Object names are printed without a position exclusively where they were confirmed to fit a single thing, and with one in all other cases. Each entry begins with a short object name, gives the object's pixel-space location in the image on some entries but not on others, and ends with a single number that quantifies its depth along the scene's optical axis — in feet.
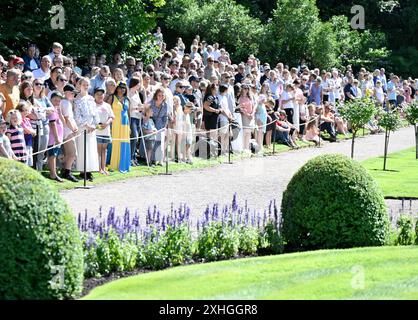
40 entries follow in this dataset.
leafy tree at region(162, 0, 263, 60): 149.79
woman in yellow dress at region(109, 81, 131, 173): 75.51
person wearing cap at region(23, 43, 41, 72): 79.10
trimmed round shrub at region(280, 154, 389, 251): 45.85
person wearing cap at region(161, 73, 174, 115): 80.89
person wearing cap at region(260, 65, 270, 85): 109.70
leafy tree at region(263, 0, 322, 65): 151.53
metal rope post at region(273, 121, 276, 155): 97.76
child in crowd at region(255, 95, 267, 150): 97.35
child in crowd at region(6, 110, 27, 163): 63.21
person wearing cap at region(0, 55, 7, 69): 69.62
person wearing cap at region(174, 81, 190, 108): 84.69
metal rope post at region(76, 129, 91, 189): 67.15
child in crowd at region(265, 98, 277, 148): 100.68
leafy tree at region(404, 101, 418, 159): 104.83
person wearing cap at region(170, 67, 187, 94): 87.79
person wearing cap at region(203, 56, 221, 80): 101.30
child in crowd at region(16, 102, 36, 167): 64.80
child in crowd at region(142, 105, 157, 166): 79.97
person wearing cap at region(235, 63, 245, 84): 105.79
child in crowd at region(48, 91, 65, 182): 67.56
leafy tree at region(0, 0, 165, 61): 96.58
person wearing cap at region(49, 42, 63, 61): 78.64
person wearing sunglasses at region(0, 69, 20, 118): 65.62
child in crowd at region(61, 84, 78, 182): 69.05
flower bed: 40.93
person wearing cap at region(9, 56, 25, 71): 72.95
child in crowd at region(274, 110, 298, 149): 103.55
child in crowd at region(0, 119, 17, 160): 60.71
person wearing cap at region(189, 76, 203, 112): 88.07
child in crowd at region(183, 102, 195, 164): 83.97
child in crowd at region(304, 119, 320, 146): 112.37
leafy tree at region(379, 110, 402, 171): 95.20
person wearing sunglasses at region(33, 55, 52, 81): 75.31
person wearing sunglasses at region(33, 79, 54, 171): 66.54
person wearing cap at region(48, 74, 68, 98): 69.72
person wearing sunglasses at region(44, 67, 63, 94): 71.36
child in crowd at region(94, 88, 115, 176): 72.69
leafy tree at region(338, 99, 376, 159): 91.30
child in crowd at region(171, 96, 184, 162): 82.69
